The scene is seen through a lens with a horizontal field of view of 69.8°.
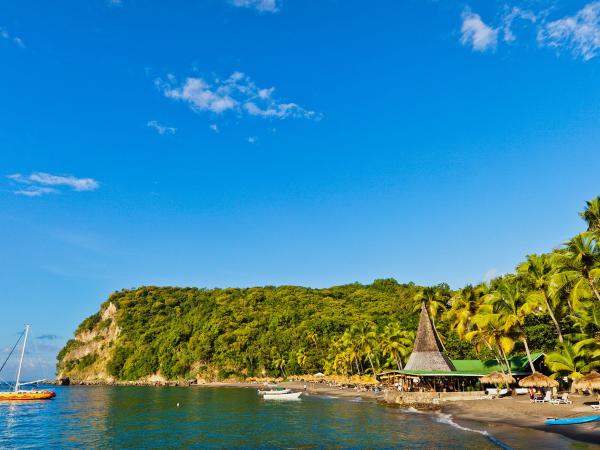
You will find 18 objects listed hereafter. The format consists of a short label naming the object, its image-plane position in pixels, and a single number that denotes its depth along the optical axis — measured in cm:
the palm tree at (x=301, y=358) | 10206
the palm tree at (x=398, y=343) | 5941
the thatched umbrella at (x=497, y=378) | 3653
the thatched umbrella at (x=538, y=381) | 3139
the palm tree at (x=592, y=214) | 3316
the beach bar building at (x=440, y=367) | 4212
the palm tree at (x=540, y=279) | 3634
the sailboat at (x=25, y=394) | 7312
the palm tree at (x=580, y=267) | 3080
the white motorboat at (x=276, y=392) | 6312
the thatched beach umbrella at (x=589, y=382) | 2561
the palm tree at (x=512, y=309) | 3522
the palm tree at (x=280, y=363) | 10631
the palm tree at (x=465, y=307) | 4612
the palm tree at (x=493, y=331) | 3566
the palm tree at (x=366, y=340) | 7050
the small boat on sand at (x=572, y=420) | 2269
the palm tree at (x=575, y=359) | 3019
